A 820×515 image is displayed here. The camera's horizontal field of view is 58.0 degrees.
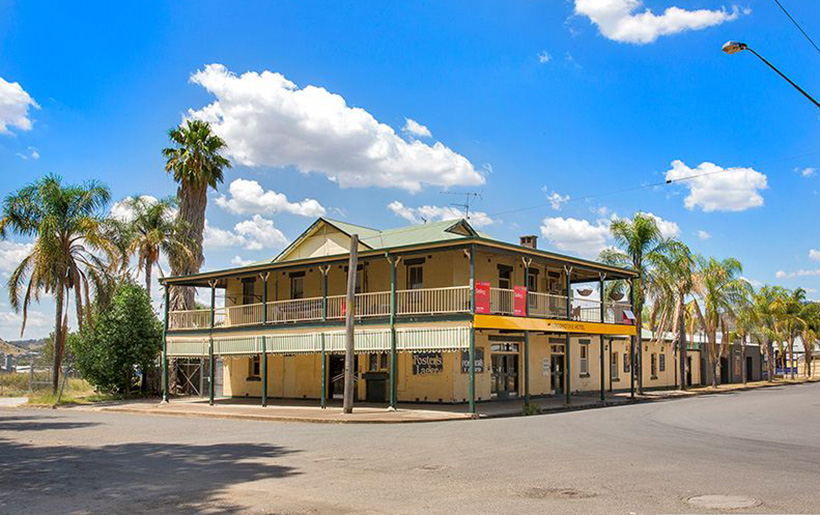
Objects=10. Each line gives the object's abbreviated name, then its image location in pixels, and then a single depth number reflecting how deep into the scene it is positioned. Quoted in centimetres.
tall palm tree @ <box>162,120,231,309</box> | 3988
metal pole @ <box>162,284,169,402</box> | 3209
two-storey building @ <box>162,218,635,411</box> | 2466
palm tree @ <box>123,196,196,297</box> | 3762
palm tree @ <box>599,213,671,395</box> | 3512
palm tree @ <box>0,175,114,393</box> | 3194
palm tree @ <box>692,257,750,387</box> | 4438
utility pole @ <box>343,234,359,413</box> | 2336
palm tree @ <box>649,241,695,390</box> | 3578
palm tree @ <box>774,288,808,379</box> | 5997
